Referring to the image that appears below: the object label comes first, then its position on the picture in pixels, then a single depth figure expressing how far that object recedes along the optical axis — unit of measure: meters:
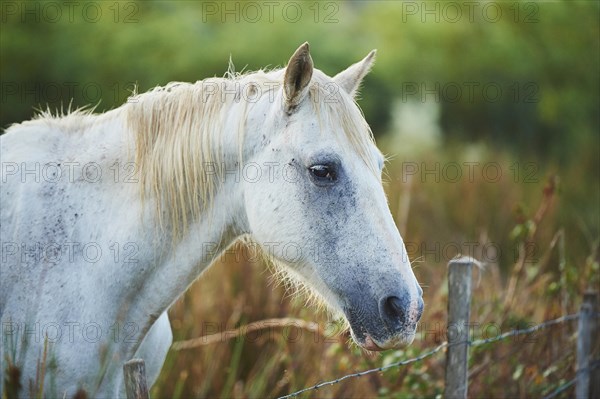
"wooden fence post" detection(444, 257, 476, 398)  3.04
